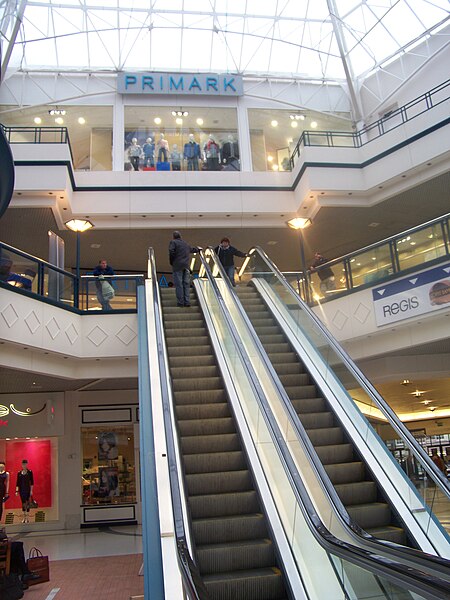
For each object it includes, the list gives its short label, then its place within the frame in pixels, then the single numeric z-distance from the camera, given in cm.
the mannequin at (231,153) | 1831
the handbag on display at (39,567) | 895
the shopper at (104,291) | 1313
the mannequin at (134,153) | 1770
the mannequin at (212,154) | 1795
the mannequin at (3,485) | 1294
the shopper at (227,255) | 1330
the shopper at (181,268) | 1146
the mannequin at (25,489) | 1659
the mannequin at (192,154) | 1786
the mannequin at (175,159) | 1769
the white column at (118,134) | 1817
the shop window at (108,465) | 1711
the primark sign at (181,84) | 1945
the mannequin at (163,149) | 1789
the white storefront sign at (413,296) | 1018
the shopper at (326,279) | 1273
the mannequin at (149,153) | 1770
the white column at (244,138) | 1905
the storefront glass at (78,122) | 1873
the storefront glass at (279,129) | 1889
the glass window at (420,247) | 1055
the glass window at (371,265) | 1154
